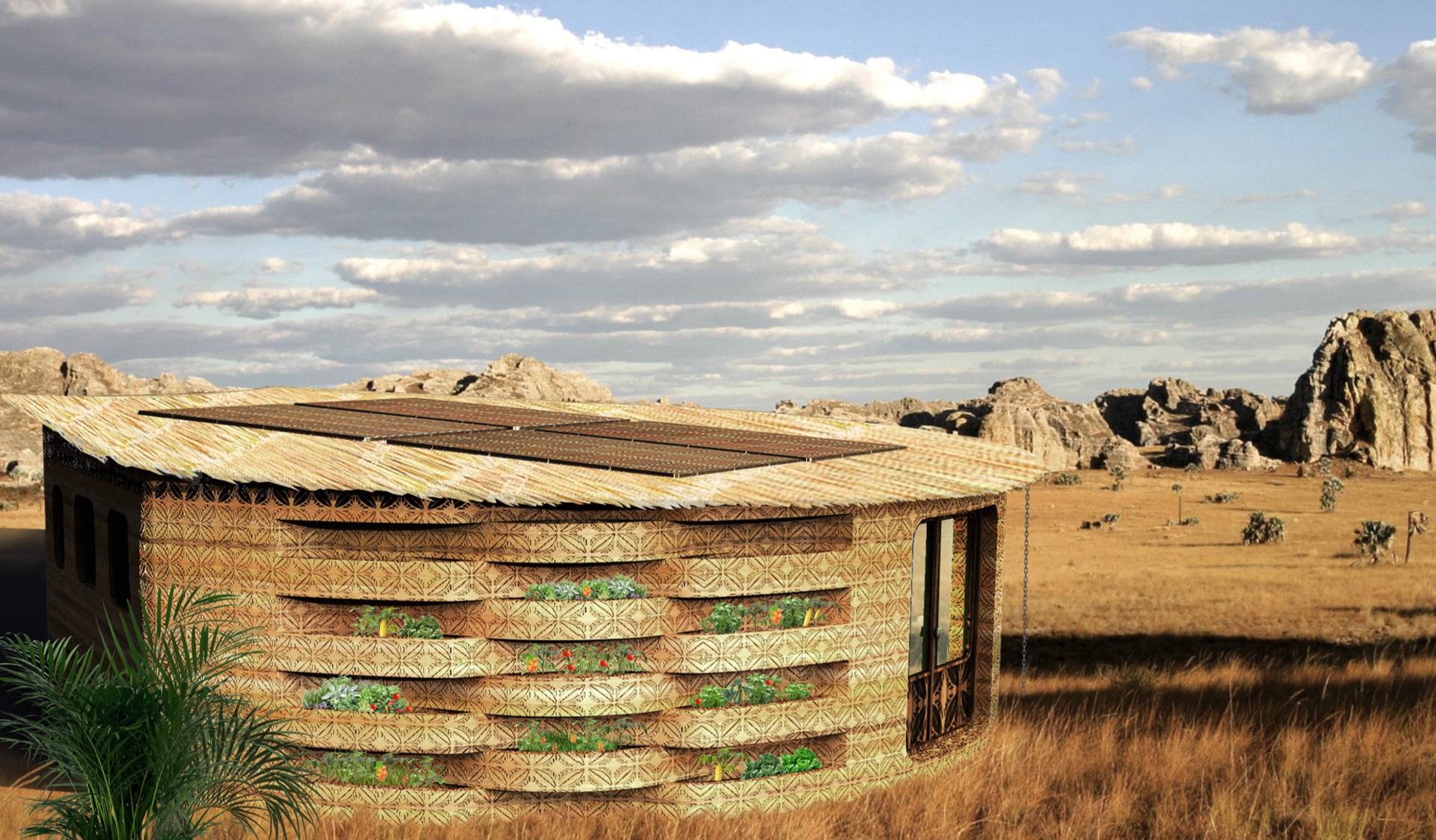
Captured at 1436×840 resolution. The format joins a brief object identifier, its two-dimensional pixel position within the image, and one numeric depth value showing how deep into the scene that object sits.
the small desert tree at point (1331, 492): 46.06
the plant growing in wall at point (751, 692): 8.84
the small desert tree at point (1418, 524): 37.06
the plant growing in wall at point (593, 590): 8.52
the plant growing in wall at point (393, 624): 8.66
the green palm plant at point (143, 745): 6.18
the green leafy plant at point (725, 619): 8.82
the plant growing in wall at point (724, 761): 8.88
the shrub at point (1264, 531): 35.78
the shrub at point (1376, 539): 30.48
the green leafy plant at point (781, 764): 9.04
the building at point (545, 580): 8.55
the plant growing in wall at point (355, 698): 8.70
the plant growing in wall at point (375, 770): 8.75
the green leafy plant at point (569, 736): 8.61
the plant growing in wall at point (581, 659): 8.54
